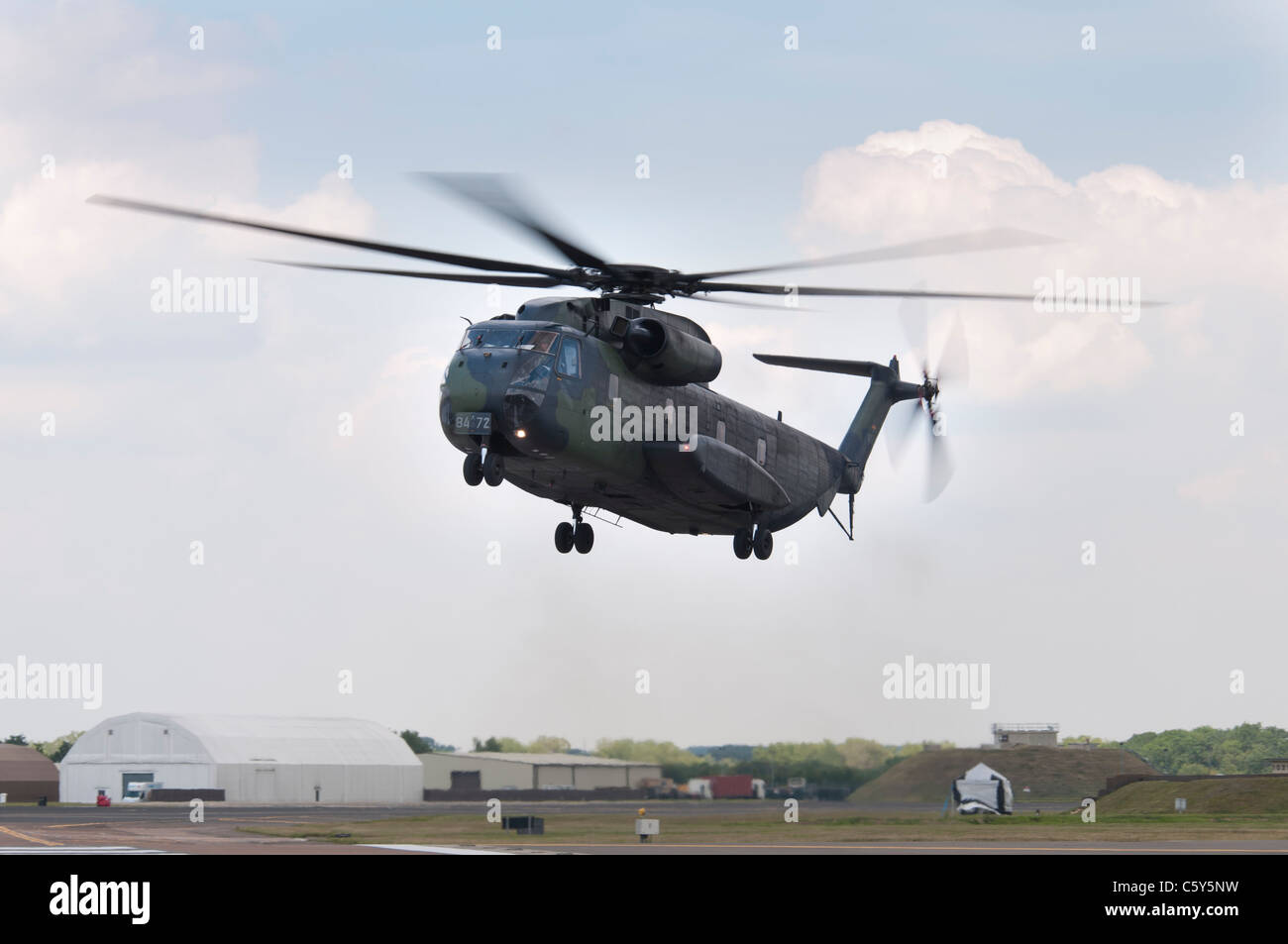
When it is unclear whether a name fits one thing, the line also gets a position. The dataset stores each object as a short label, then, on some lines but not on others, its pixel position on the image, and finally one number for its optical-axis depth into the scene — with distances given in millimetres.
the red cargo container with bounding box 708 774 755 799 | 64188
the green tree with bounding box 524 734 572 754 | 64875
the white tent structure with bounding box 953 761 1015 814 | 58062
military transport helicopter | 30062
